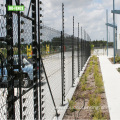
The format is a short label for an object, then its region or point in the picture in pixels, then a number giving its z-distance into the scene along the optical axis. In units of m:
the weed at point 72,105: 5.11
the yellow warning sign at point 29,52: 2.79
